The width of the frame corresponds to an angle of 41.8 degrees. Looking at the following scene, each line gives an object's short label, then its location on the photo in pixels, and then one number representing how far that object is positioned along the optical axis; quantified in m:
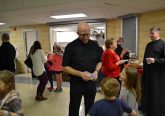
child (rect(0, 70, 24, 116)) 1.84
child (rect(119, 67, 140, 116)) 2.06
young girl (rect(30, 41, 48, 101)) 4.79
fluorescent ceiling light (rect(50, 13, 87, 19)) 6.60
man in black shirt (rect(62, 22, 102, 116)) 2.52
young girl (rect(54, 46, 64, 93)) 5.70
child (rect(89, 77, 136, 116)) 1.73
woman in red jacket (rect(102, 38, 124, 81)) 3.65
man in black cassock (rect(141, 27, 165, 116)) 3.28
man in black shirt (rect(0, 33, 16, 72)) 4.04
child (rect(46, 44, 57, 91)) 5.77
